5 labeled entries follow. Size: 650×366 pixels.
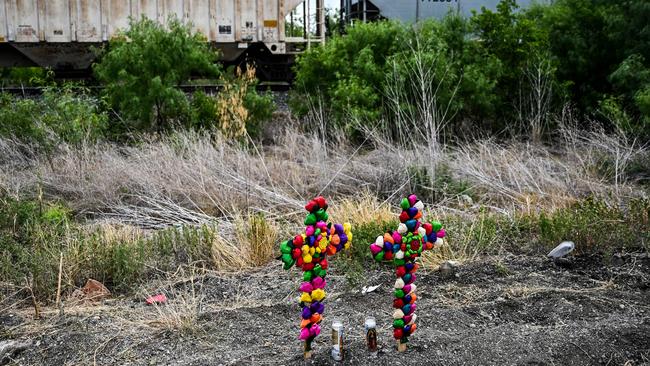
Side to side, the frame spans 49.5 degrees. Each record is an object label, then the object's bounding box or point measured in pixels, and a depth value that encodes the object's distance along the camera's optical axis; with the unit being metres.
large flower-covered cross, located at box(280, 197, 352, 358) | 3.03
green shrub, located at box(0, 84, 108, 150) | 8.00
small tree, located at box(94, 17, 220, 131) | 9.31
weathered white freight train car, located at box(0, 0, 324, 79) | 16.08
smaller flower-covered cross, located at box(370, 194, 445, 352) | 3.15
